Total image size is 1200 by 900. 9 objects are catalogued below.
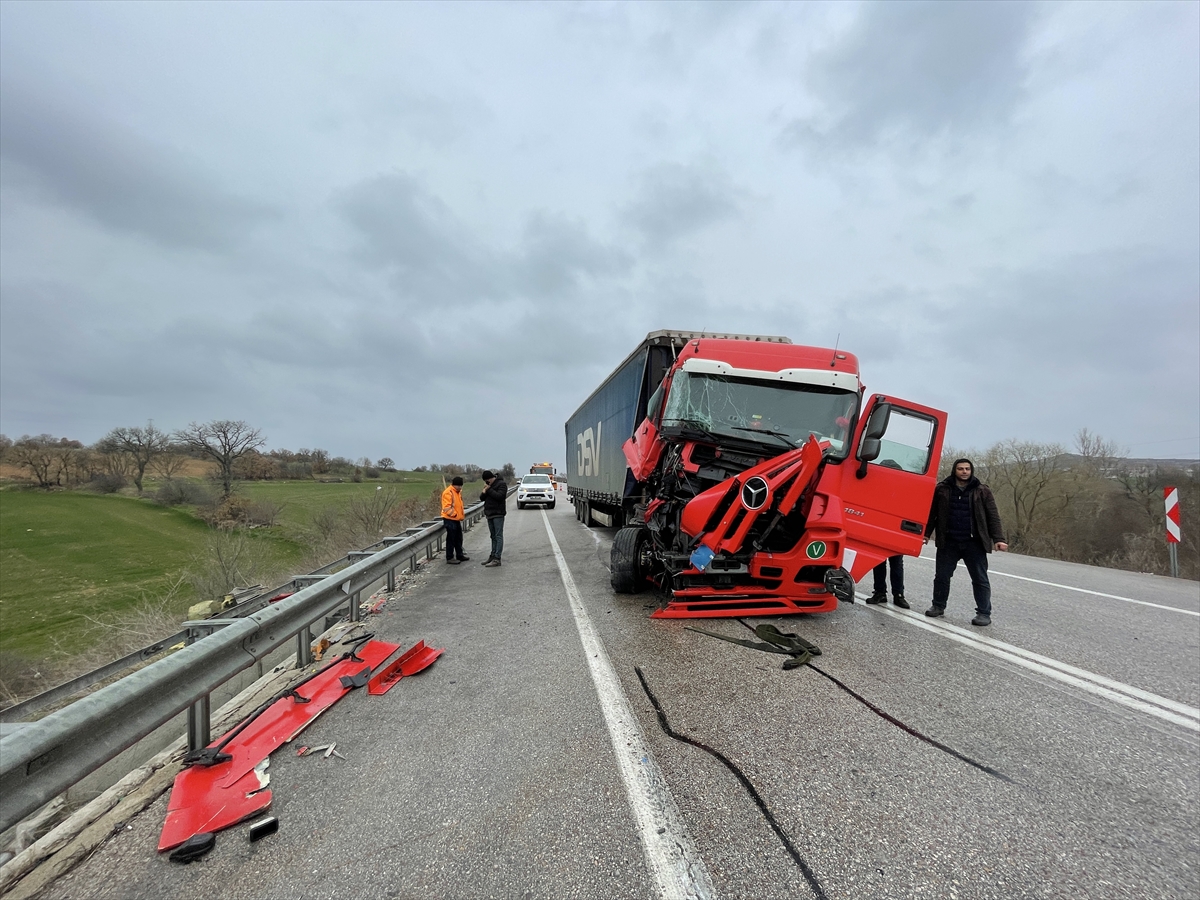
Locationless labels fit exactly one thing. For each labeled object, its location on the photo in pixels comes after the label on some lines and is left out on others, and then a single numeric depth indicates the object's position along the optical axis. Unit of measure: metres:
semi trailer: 5.41
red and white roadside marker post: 9.99
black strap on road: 4.42
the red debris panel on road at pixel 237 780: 2.37
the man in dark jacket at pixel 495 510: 9.64
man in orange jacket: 9.65
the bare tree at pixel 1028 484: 25.94
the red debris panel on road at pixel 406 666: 3.95
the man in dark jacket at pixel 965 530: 5.67
